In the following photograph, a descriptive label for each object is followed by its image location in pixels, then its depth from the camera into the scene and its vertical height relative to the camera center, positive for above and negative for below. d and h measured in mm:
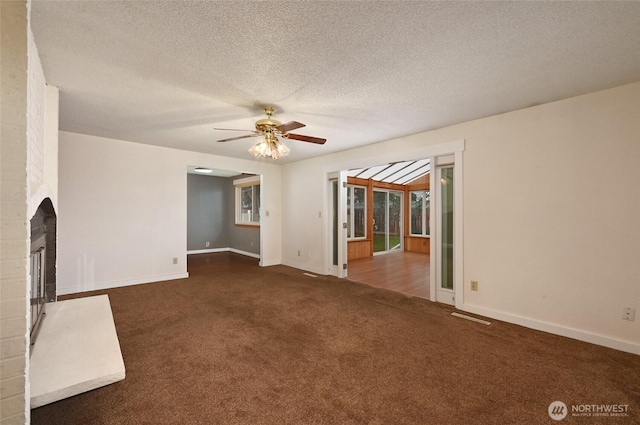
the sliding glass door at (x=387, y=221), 8992 -255
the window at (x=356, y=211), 8008 +71
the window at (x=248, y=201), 8195 +407
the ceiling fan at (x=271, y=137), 3051 +874
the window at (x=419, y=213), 9242 -1
